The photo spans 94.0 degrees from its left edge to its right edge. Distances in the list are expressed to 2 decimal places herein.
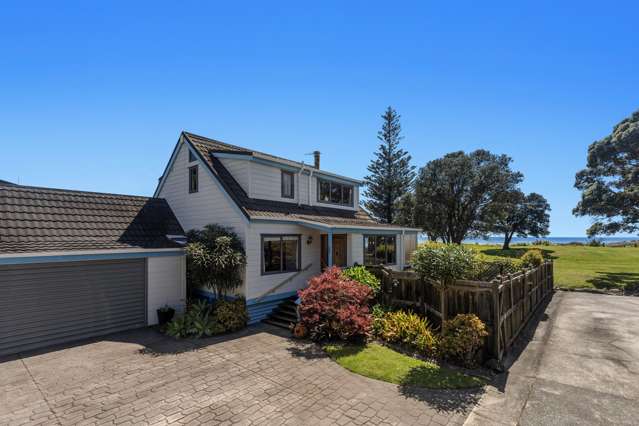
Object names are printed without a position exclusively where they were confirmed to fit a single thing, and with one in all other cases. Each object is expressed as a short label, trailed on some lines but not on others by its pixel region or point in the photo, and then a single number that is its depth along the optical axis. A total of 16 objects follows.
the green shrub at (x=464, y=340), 7.55
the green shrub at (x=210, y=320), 10.11
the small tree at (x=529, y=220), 48.53
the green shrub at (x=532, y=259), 15.20
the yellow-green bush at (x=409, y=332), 8.24
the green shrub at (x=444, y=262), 8.02
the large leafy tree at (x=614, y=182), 21.05
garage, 8.85
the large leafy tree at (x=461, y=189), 33.25
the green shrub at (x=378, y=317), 9.64
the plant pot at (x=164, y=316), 11.20
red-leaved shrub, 9.17
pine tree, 34.69
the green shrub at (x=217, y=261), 10.73
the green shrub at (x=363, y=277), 11.18
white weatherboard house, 11.74
